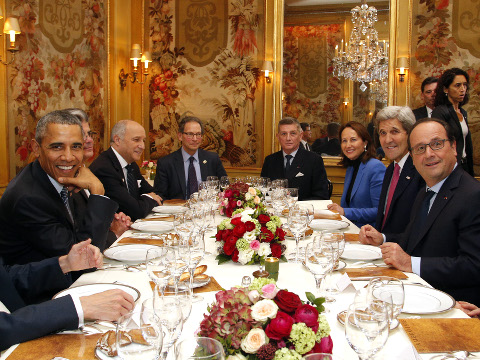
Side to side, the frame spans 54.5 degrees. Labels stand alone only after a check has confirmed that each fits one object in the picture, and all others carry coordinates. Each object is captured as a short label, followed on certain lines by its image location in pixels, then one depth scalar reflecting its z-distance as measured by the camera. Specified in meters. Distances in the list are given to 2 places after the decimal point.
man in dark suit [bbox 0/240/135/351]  1.38
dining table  1.32
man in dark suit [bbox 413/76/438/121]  5.88
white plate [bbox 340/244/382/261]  2.31
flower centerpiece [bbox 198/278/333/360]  1.01
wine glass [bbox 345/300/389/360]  1.08
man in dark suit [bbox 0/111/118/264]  2.33
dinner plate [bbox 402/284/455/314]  1.62
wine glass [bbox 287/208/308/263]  2.23
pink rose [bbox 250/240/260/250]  2.11
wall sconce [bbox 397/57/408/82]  6.68
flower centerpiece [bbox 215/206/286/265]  2.12
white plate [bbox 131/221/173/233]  3.04
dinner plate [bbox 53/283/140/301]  1.75
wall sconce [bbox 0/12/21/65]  4.33
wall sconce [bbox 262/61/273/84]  7.01
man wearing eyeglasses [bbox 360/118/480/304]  2.18
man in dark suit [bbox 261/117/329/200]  5.28
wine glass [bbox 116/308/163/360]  1.02
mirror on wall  6.91
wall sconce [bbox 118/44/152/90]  7.08
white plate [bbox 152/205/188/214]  3.83
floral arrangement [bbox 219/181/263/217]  2.99
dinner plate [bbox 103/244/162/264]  2.24
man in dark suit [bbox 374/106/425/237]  3.18
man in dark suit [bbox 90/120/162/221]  3.74
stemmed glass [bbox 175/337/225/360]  0.86
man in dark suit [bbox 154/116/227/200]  5.07
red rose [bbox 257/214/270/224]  2.21
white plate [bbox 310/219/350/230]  3.12
